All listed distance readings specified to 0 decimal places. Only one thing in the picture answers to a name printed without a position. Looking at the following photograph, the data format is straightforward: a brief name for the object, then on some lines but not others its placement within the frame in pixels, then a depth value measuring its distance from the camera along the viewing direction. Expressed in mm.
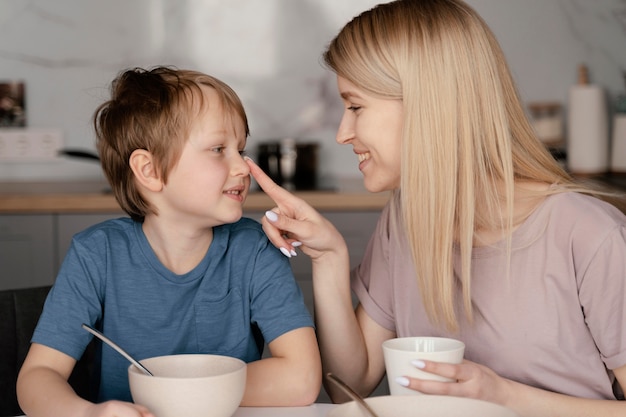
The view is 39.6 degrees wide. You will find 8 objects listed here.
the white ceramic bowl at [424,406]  926
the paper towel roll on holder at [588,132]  3055
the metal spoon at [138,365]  996
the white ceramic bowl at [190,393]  915
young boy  1318
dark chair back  1326
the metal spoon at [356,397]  896
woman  1235
